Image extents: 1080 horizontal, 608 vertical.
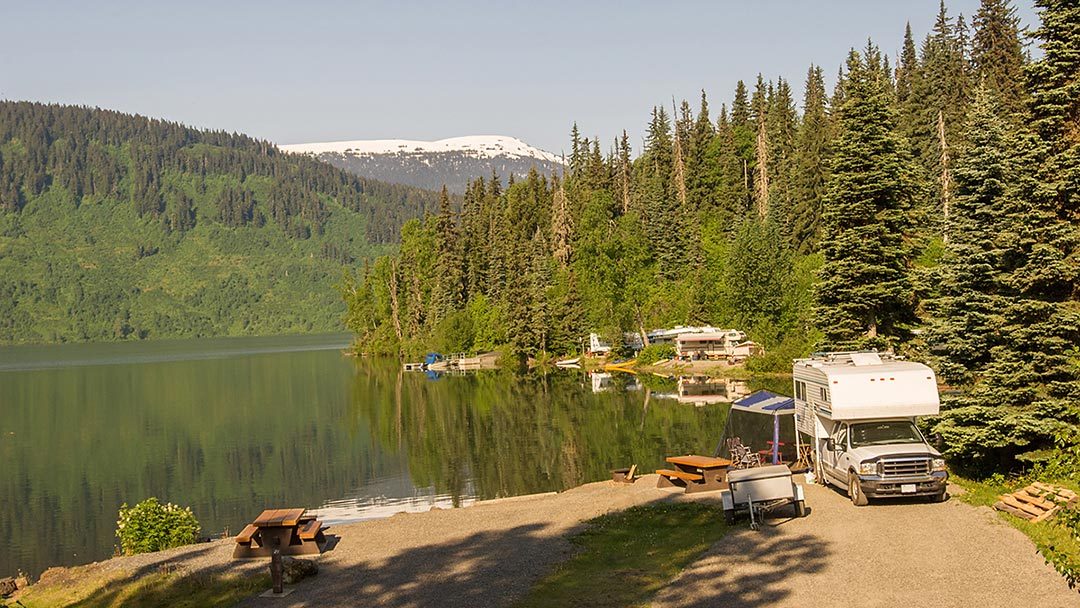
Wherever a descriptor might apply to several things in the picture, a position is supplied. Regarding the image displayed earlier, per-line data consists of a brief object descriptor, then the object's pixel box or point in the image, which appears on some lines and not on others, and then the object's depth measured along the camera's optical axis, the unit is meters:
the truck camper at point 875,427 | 22.17
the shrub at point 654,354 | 91.19
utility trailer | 21.25
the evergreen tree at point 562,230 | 115.94
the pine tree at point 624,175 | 130.25
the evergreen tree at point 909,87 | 97.56
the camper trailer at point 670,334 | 89.00
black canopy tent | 30.45
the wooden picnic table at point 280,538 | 21.12
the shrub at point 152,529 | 26.36
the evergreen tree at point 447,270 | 123.19
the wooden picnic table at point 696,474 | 26.86
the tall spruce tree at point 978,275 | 25.19
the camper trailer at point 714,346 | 84.31
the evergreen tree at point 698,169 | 118.94
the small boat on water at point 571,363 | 98.62
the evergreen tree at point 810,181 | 87.62
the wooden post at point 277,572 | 17.82
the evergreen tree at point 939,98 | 90.62
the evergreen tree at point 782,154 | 94.88
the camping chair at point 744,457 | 29.53
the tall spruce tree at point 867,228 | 36.31
